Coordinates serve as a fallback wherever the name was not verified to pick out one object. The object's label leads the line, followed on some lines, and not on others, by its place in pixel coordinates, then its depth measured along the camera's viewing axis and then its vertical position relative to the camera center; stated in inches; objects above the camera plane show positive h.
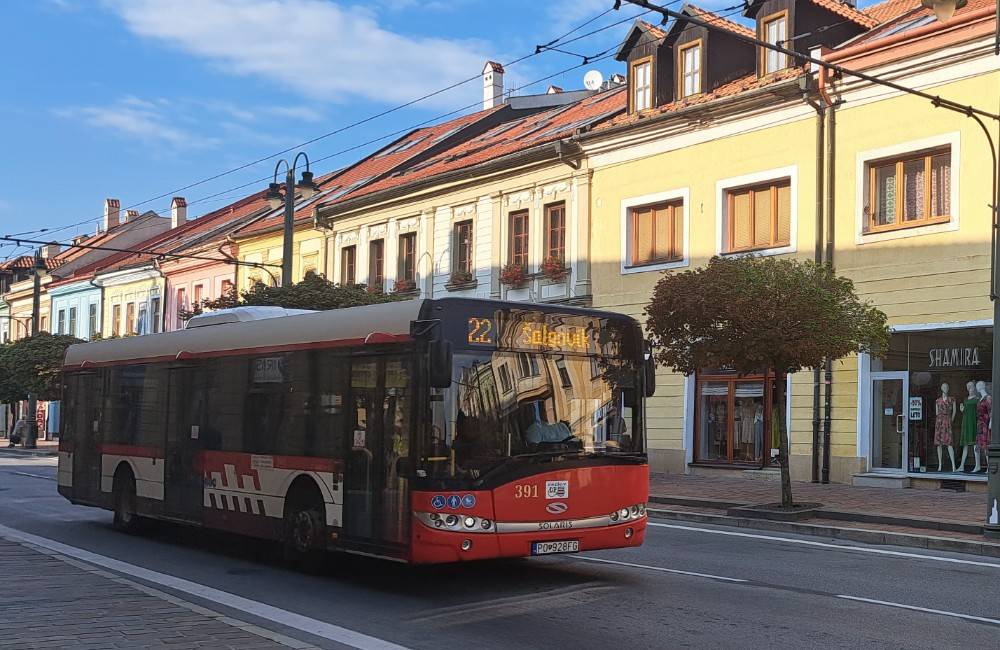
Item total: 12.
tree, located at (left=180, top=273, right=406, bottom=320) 1143.0 +97.0
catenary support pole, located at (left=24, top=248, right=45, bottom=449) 1820.9 -35.9
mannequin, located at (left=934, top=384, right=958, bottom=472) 834.8 -7.3
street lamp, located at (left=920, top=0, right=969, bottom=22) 472.7 +161.7
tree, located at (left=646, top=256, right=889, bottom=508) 675.4 +50.4
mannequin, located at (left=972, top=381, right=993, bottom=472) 810.2 -5.2
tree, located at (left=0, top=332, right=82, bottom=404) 1766.7 +39.3
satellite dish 1447.1 +395.0
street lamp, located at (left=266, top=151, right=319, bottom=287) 1100.5 +188.2
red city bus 389.4 -12.1
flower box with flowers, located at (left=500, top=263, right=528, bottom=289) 1202.6 +126.7
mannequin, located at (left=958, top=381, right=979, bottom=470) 820.0 -9.0
